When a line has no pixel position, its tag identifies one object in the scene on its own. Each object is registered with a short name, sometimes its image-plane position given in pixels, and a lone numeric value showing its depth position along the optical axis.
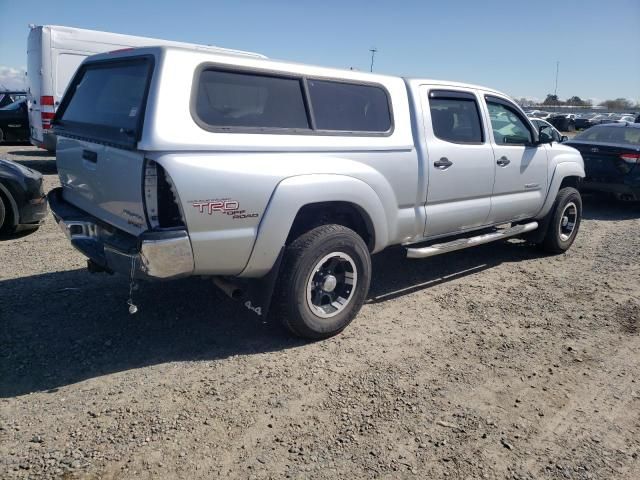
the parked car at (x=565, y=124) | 30.91
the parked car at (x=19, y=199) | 6.26
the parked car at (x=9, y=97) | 16.58
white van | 10.68
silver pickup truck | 3.16
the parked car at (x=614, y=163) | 9.29
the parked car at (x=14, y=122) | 15.59
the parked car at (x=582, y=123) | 39.27
